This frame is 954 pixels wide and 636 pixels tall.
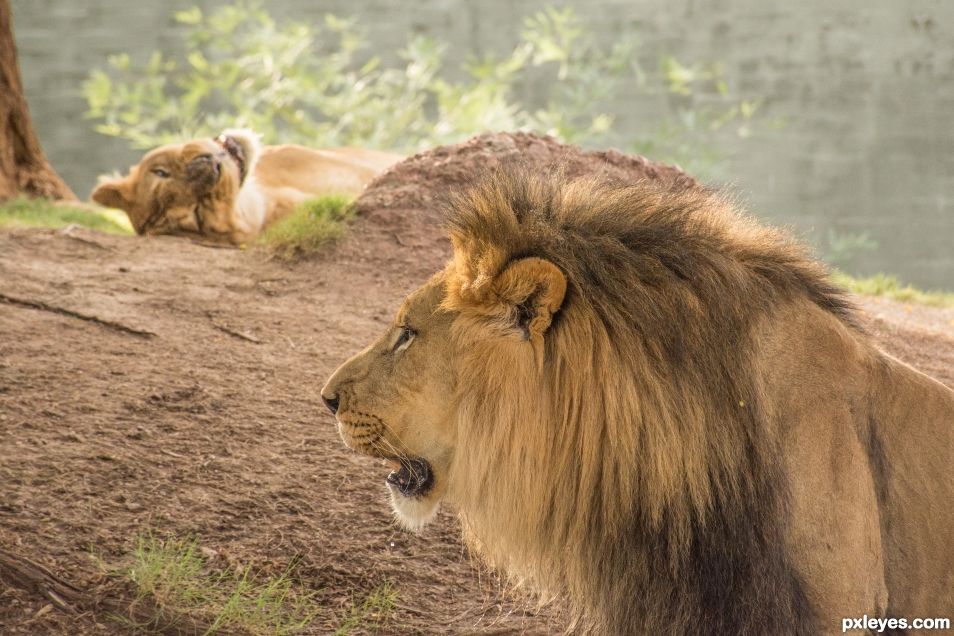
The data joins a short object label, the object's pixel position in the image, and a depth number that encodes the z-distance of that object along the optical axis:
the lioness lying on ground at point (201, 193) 13.49
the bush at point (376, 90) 19.28
